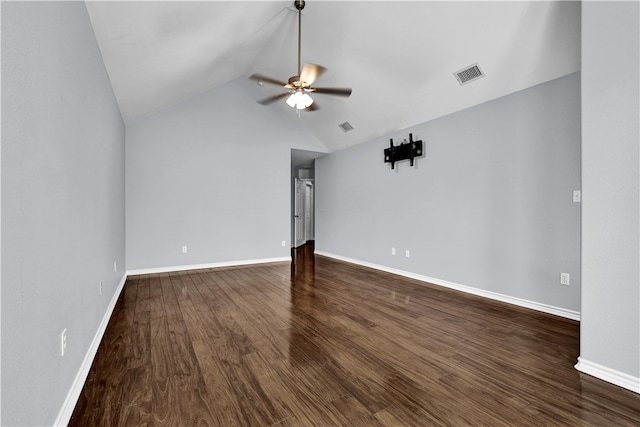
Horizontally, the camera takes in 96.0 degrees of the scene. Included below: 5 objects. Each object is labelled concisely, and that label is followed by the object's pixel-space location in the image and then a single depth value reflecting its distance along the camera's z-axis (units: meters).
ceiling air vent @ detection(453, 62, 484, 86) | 3.32
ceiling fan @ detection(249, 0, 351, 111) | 2.81
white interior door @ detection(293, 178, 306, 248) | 8.42
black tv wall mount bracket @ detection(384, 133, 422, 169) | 4.54
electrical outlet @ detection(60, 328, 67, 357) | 1.45
